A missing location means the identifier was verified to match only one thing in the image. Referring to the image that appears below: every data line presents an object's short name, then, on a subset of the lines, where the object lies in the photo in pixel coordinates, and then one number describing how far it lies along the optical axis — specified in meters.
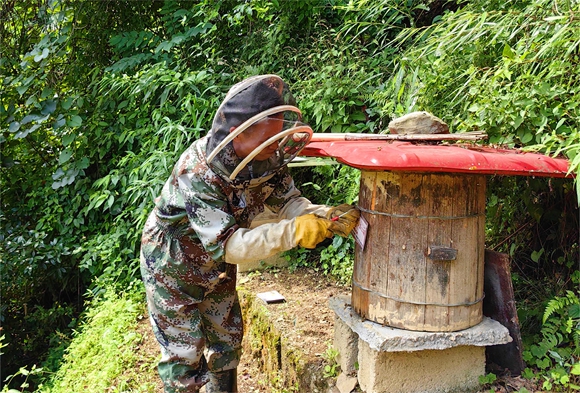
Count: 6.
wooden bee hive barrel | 2.28
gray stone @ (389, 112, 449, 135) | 2.50
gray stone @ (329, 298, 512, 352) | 2.27
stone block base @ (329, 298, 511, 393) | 2.31
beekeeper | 2.26
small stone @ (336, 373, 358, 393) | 2.63
